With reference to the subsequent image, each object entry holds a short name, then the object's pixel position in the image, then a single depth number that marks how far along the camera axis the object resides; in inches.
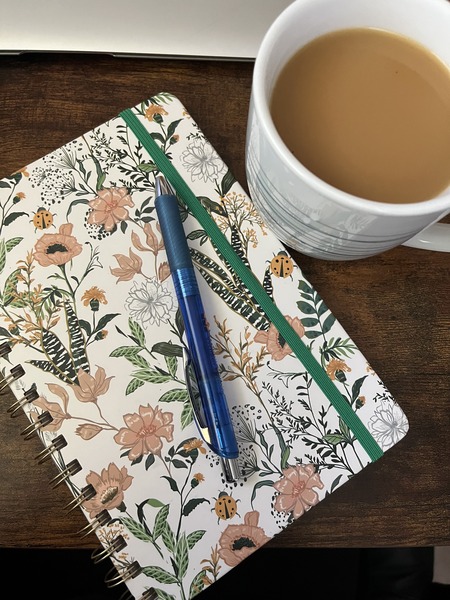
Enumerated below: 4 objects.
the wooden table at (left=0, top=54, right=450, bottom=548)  14.6
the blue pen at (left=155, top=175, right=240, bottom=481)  14.1
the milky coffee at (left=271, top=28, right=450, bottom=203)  11.9
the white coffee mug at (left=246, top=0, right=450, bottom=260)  10.3
